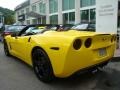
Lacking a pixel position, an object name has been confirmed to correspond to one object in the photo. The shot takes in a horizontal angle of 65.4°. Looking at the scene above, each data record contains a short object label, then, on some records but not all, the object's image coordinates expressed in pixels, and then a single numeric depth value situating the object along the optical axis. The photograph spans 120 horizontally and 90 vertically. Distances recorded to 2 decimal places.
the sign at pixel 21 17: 19.28
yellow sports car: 1.75
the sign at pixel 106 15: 3.82
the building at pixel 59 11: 10.06
